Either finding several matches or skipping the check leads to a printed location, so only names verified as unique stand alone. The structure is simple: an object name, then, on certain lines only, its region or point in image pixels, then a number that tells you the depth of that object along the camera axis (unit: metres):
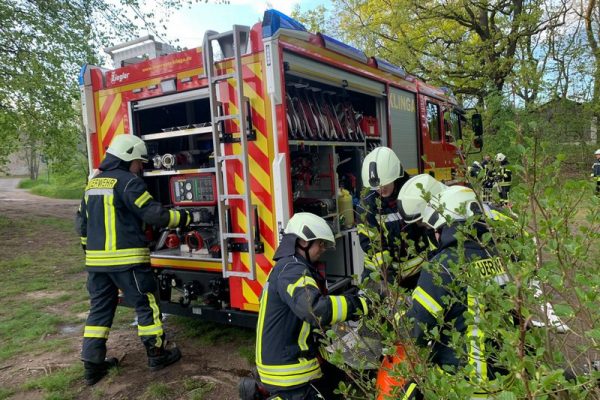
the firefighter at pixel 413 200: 2.69
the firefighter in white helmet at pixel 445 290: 1.83
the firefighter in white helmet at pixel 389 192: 3.14
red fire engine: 3.19
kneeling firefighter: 2.31
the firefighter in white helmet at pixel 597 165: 10.42
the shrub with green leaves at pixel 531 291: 1.05
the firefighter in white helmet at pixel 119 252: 3.52
